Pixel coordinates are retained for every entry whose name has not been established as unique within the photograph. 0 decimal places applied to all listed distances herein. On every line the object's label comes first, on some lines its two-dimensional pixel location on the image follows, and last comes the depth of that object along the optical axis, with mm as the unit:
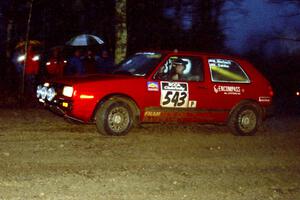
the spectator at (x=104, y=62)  16203
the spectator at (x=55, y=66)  19342
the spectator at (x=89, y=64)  16375
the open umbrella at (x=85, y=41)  18641
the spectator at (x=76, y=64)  16344
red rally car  10672
